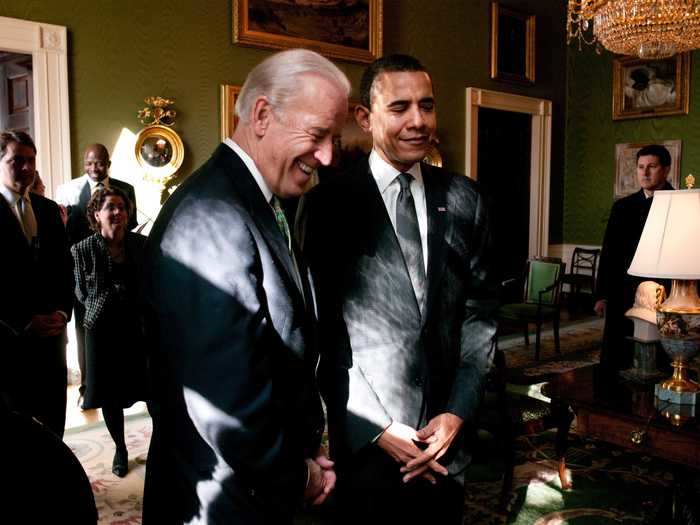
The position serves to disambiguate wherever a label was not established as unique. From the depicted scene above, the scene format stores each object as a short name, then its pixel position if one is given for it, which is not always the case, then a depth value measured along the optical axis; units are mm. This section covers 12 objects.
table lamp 2561
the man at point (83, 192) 5199
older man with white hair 1173
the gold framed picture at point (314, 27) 6508
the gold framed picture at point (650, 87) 8812
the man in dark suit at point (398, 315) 1696
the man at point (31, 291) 2977
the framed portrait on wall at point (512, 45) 8656
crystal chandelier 5195
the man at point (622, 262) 4051
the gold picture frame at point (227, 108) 6387
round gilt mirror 5891
